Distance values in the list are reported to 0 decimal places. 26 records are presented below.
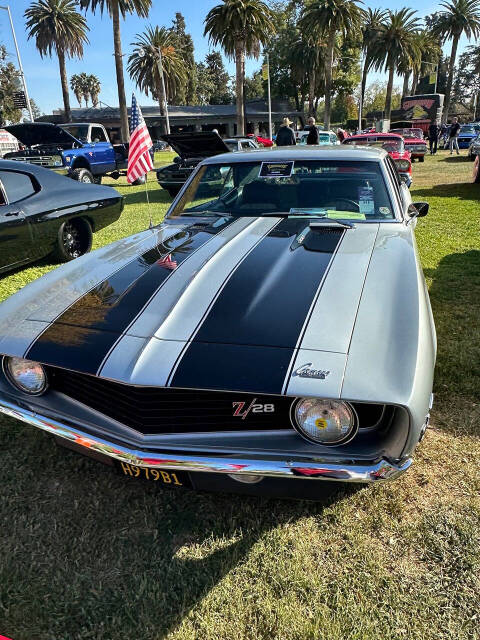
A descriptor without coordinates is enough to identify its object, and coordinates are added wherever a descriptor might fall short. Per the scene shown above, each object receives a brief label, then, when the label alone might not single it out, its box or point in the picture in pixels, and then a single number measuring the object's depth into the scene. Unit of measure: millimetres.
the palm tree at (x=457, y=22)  38781
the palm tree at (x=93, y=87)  77062
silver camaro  1441
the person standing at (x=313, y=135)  8984
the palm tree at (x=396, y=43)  36562
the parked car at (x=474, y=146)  12789
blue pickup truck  10383
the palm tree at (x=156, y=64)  39062
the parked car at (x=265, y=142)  18566
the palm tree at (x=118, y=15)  22062
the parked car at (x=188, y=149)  7309
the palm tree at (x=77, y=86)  77062
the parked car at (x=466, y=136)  25883
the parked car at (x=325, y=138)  16009
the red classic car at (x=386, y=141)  13301
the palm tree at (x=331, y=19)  29672
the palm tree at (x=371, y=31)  37469
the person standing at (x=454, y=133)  21375
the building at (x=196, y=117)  43969
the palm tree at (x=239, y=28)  26156
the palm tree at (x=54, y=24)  33531
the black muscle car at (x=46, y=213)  4422
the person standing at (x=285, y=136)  9533
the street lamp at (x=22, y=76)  22359
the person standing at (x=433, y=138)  23141
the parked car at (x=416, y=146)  18061
